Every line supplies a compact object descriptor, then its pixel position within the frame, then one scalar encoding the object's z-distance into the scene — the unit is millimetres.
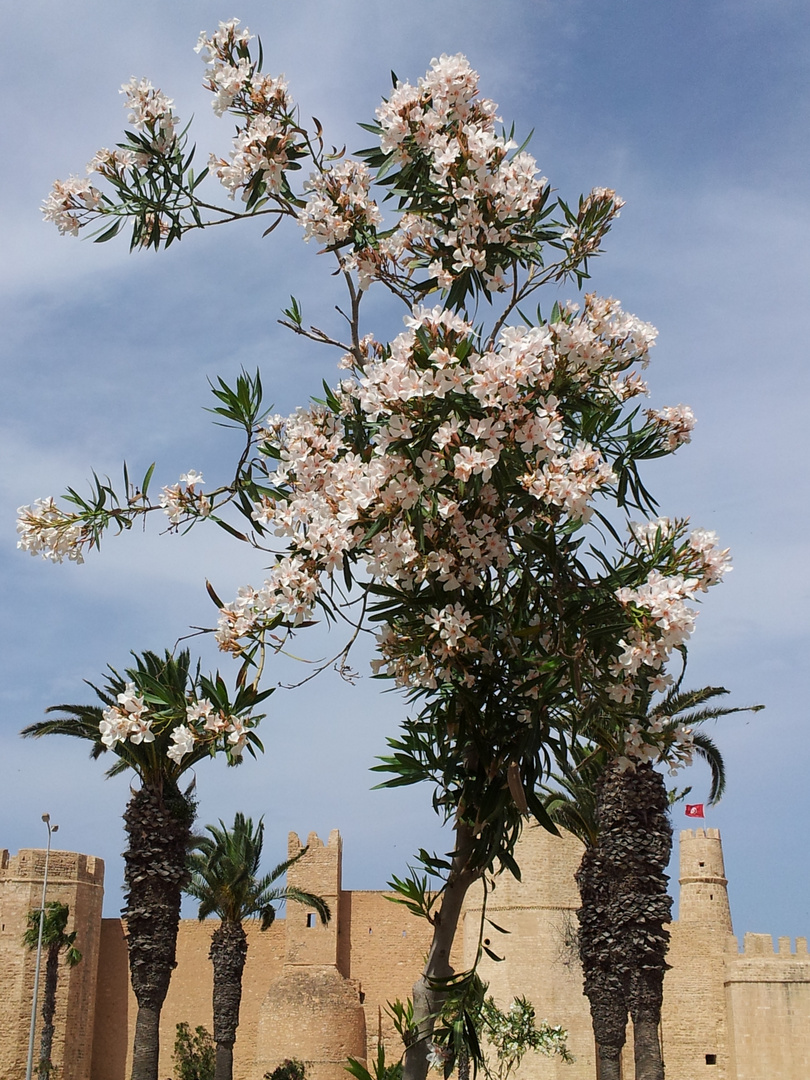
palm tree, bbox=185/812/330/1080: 23766
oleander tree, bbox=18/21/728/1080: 4633
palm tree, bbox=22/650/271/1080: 15891
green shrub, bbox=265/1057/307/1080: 27984
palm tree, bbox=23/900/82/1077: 29453
